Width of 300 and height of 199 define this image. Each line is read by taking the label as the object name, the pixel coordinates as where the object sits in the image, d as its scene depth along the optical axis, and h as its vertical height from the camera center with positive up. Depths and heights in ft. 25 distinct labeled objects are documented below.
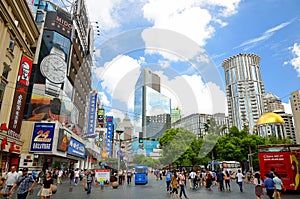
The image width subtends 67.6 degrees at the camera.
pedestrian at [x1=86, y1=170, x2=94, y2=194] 52.09 -4.20
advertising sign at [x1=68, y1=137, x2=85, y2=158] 124.47 +8.71
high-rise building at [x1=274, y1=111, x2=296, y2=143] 462.60 +83.60
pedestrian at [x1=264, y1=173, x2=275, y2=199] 35.12 -3.12
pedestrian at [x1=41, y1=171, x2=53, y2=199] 27.99 -2.96
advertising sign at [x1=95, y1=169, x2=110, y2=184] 72.02 -3.63
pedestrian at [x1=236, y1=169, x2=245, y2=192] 60.01 -3.63
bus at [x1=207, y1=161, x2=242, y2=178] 130.62 -0.71
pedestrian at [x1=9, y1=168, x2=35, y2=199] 26.99 -2.50
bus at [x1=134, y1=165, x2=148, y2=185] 86.74 -4.01
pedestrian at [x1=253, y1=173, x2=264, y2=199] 36.99 -4.13
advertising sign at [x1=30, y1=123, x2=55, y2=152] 96.89 +10.98
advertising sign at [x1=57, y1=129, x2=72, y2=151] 104.02 +10.76
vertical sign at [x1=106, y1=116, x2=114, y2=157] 246.72 +34.67
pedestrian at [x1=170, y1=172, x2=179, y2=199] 42.17 -3.43
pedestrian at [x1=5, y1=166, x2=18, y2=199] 34.30 -2.43
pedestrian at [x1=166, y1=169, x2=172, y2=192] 59.00 -3.51
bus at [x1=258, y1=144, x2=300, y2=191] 49.73 +0.74
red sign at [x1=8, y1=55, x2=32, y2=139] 76.98 +21.81
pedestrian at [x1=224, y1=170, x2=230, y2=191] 63.41 -3.60
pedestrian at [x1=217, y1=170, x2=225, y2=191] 61.74 -3.68
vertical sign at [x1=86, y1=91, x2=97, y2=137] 162.46 +32.42
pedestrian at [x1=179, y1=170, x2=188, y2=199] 45.94 -3.57
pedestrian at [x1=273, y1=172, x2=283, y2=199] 36.04 -3.21
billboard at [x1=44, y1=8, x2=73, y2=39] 119.38 +74.18
